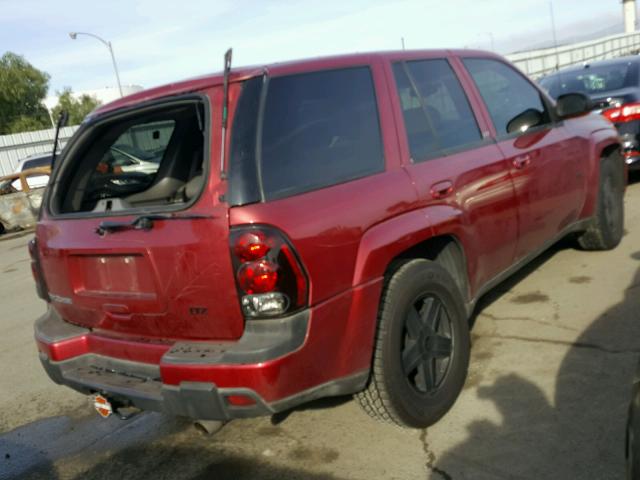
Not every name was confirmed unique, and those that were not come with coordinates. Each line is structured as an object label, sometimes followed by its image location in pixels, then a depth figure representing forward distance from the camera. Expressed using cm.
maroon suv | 257
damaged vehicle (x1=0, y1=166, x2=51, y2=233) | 1425
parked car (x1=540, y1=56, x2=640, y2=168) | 755
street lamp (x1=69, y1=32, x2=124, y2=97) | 3241
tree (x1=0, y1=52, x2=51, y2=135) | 5388
